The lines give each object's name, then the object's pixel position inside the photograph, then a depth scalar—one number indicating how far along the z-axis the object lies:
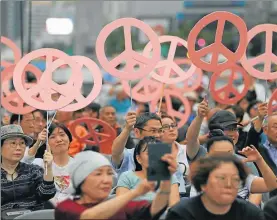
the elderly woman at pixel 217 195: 8.24
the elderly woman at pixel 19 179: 10.63
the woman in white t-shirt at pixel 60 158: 11.37
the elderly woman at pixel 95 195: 8.14
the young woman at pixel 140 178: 9.85
